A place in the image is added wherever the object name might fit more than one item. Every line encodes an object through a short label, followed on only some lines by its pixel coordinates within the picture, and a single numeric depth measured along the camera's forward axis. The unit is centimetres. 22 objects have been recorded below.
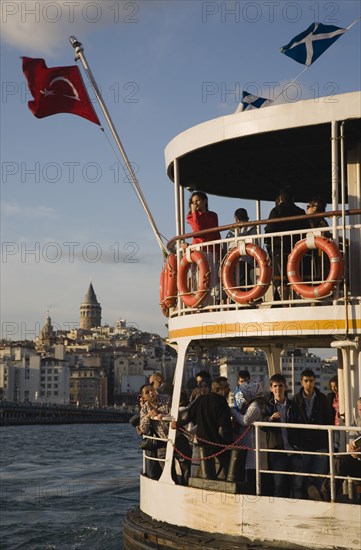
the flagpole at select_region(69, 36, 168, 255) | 1256
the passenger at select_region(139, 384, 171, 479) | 1101
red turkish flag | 1299
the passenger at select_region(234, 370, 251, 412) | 992
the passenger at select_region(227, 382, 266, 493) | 966
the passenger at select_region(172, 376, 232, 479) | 995
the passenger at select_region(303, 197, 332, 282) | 1023
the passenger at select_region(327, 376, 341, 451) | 1032
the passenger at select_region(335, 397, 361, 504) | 888
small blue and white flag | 1442
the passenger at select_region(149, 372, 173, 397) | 1159
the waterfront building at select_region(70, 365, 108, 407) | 19700
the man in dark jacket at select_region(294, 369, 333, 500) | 938
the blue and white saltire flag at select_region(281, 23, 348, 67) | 1166
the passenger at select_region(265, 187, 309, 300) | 1052
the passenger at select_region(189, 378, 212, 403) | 1062
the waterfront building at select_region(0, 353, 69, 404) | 19762
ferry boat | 909
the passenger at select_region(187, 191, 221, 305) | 1138
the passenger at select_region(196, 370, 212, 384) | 1107
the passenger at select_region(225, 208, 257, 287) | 1055
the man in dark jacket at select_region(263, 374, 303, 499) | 938
